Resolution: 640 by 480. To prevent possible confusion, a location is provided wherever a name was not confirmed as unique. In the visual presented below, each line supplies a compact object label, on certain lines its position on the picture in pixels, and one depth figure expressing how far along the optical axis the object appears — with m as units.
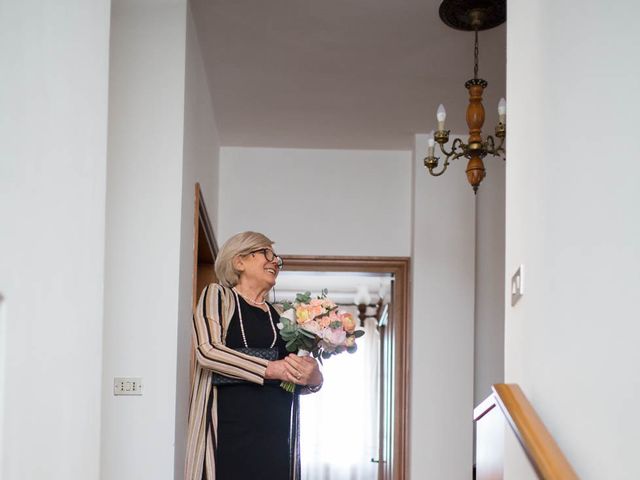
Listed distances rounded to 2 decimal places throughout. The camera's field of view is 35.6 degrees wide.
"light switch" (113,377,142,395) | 4.13
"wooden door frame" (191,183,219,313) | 4.96
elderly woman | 3.44
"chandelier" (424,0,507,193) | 4.63
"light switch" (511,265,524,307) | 2.70
